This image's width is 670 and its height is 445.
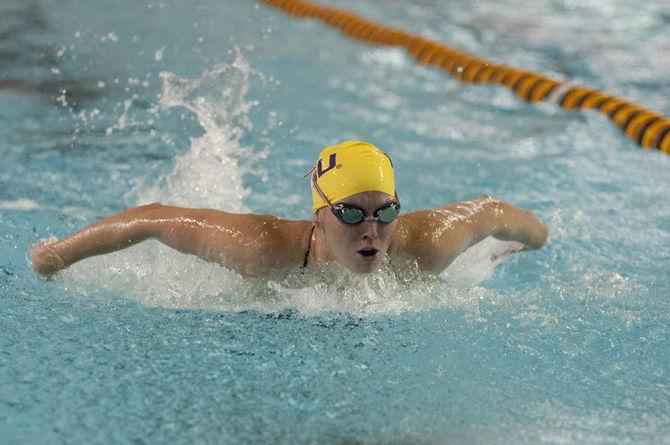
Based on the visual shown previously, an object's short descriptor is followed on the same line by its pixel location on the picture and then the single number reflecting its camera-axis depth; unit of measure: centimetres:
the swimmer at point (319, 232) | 583
